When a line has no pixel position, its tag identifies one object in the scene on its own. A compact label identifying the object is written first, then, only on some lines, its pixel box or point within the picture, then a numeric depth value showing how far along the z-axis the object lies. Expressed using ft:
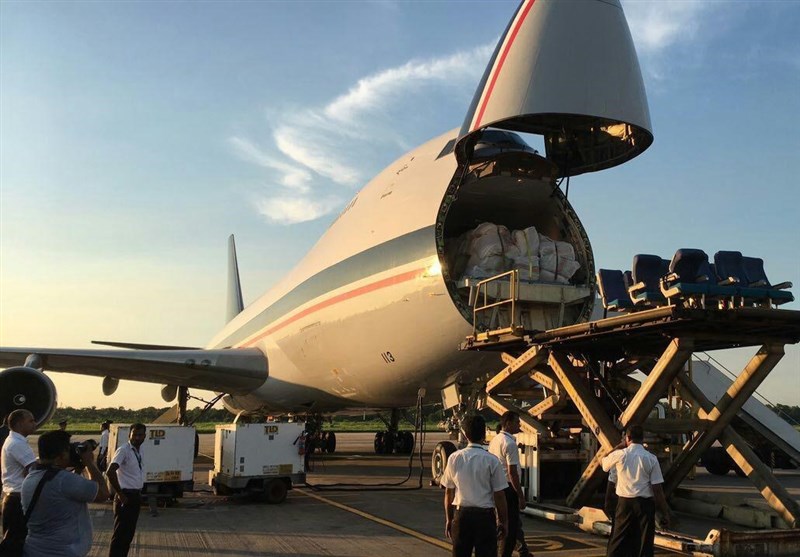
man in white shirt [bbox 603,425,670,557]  20.22
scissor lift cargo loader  26.13
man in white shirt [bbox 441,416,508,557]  16.58
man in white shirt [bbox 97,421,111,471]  43.91
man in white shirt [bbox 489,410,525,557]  20.61
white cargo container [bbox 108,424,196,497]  35.68
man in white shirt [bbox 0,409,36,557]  16.78
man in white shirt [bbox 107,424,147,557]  19.60
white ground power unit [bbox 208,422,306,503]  36.32
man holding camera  12.91
